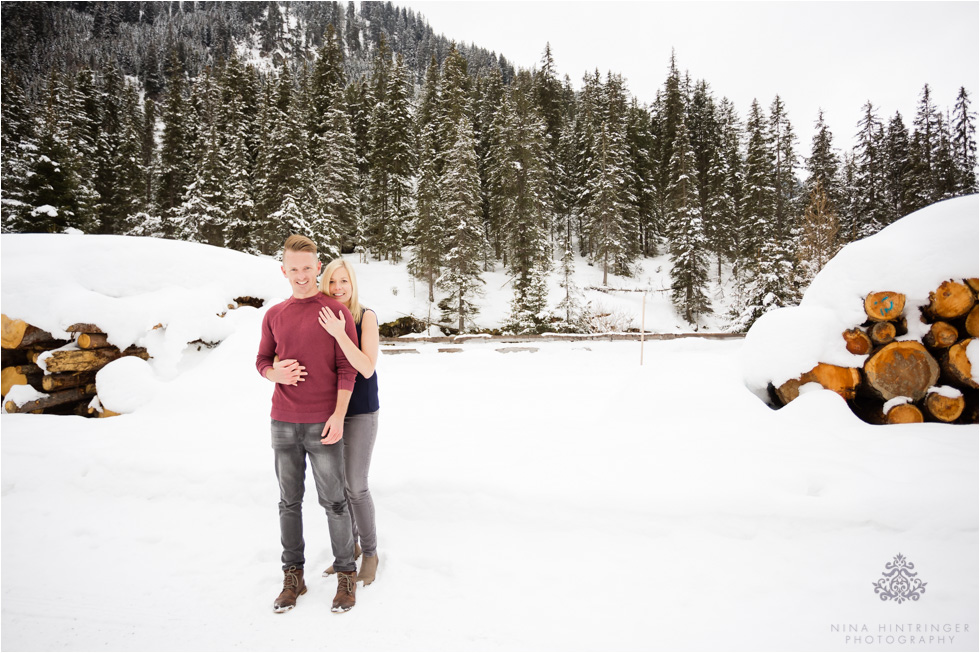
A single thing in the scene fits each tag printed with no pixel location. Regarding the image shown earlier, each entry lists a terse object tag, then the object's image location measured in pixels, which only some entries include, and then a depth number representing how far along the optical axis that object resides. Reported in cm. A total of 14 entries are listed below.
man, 226
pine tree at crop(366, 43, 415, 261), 2544
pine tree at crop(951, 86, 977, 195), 2647
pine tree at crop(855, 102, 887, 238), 2577
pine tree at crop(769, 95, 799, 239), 2669
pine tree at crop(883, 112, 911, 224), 2500
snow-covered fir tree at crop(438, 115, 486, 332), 1988
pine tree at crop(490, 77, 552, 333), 1777
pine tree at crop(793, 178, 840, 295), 1611
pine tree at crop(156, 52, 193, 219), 2533
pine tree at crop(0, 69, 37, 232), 1551
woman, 239
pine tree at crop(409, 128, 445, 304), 2069
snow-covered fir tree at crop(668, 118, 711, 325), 2220
